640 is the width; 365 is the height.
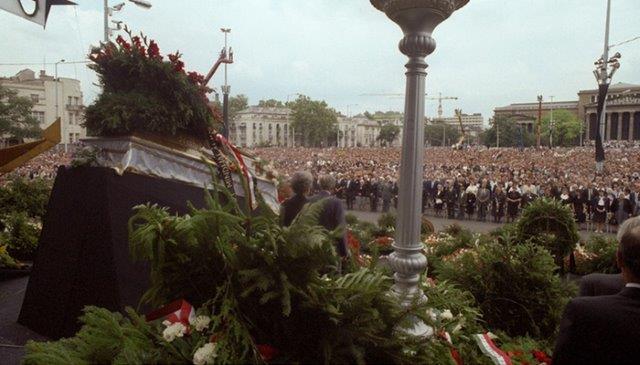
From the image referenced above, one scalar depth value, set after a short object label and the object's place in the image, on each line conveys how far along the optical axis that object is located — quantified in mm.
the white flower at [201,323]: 2359
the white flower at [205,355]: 2225
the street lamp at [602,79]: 21828
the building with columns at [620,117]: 101562
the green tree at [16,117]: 44406
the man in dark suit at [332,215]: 5191
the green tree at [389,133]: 144375
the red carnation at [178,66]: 5064
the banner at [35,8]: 5109
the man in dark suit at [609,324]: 2176
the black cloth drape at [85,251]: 4414
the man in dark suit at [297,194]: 5215
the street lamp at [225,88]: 25216
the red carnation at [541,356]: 3893
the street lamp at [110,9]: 16344
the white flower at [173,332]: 2330
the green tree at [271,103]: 144500
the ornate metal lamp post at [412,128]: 3113
